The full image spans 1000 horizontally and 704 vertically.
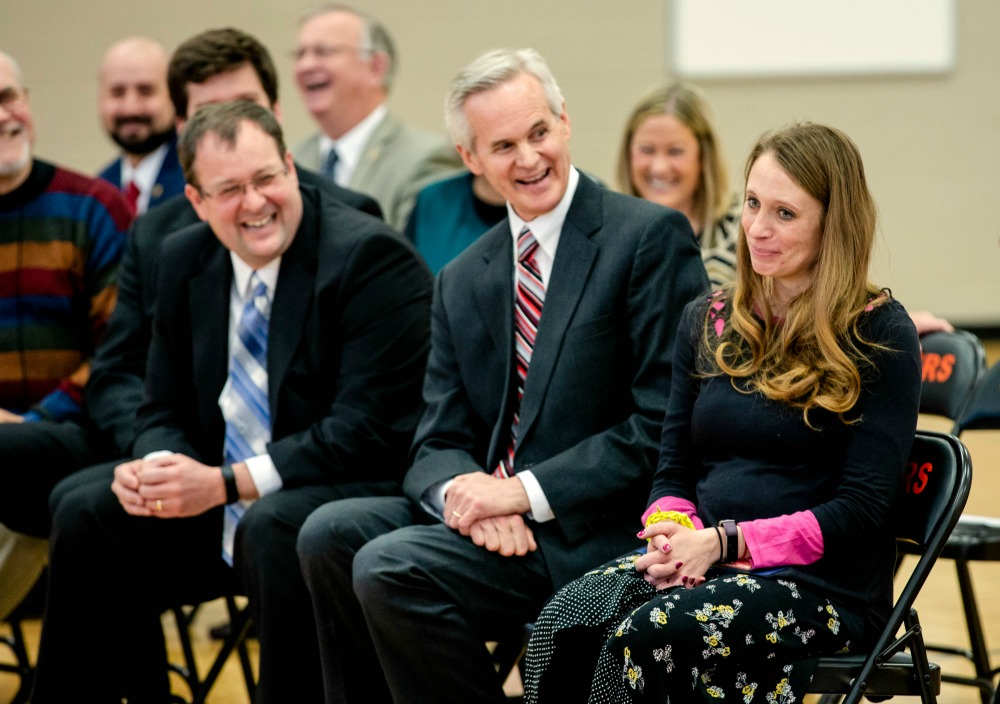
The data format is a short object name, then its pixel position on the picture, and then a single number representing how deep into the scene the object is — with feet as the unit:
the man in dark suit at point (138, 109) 35.42
